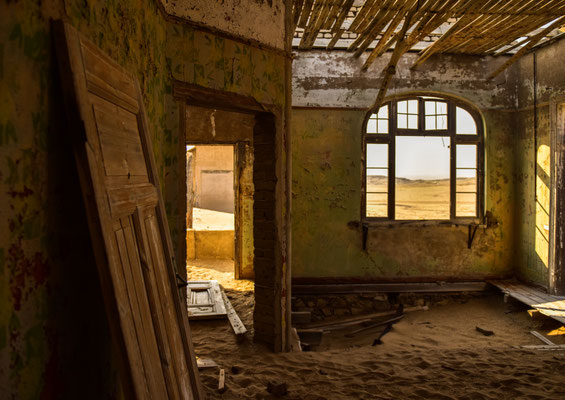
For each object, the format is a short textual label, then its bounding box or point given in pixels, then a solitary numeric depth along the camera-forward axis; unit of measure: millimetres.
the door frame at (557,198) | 6615
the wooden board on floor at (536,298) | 6012
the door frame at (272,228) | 4500
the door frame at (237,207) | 7473
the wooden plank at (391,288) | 7055
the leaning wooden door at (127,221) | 1471
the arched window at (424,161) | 7410
